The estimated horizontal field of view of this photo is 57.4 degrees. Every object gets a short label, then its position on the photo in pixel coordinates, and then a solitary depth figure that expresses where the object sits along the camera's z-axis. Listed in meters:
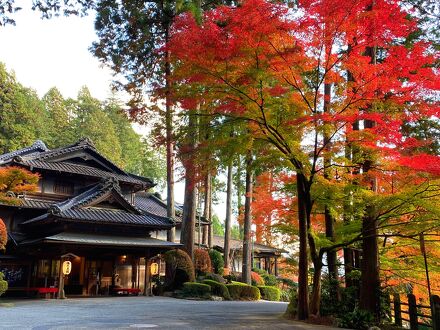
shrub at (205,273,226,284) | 23.41
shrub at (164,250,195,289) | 21.69
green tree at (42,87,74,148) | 46.88
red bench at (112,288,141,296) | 21.42
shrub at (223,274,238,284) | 25.30
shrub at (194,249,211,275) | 24.56
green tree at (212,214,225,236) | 67.66
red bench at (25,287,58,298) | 18.31
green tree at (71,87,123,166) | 46.88
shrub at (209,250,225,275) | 28.10
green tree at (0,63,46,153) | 36.59
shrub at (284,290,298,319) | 12.48
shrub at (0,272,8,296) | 14.85
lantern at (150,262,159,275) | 22.44
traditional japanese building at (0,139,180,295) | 20.22
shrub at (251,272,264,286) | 30.65
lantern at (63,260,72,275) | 18.84
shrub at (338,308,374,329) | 10.69
